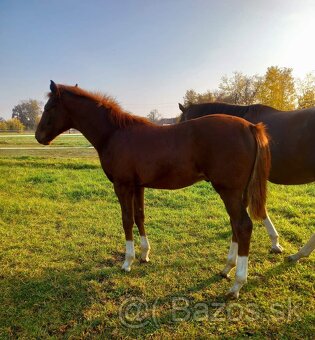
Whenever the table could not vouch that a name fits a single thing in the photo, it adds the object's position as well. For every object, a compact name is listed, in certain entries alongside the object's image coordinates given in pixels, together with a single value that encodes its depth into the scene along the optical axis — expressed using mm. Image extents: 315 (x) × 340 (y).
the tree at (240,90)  42531
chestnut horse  2883
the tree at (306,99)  29131
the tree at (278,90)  27547
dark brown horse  3734
